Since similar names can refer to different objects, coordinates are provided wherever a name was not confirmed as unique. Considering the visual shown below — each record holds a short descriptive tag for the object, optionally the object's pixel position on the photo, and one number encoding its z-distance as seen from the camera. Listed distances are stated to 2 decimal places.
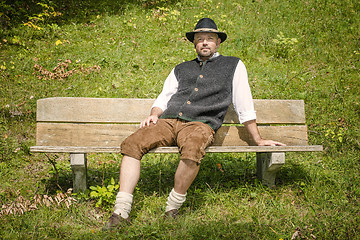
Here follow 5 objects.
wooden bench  3.78
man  3.04
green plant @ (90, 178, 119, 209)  3.28
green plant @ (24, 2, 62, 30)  7.68
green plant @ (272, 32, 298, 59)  6.72
